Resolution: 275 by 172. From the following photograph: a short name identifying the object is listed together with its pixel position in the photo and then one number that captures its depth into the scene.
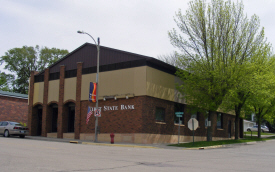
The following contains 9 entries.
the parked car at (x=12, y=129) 29.09
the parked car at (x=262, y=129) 73.69
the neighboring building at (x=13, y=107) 41.00
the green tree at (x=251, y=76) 26.91
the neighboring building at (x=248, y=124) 84.69
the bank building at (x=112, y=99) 27.00
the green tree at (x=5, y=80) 66.59
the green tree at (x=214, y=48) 27.44
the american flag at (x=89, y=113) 29.70
